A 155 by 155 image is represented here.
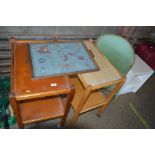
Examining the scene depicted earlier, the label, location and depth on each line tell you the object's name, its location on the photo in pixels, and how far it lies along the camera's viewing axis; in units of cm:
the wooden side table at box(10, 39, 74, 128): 99
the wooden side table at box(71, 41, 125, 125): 117
